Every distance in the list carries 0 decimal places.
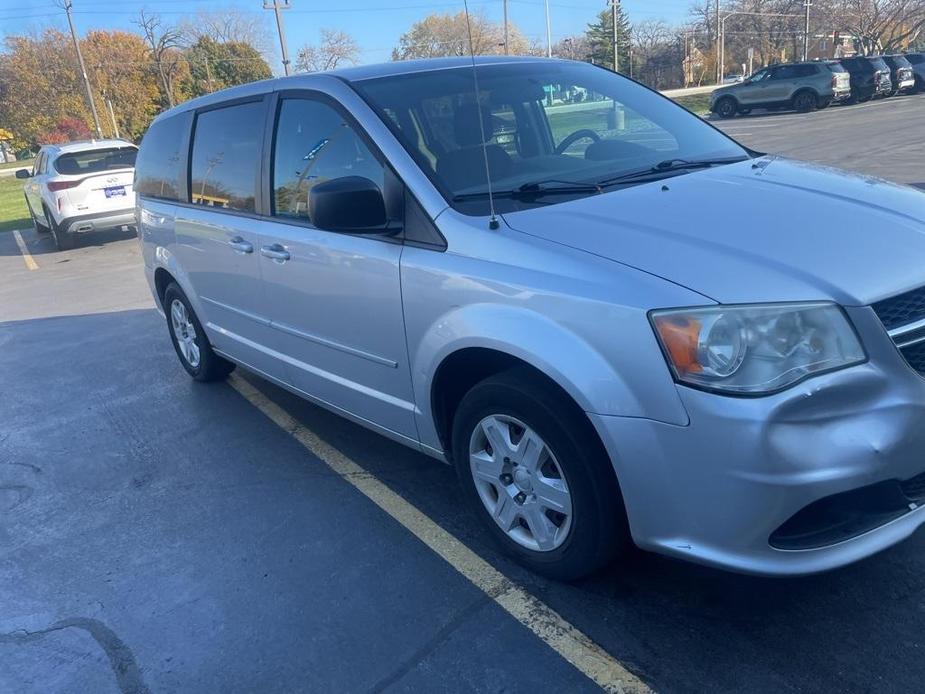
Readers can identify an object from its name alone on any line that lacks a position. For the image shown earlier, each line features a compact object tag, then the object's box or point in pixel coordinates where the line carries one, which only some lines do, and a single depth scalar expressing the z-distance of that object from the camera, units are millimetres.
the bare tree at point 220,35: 62338
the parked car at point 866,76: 31469
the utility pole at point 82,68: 35344
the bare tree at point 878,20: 55191
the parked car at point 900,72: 33281
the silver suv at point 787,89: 29766
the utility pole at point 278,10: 31297
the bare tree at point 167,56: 54406
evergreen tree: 62719
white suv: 13000
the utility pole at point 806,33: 60125
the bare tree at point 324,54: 49781
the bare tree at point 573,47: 64488
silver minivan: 2289
